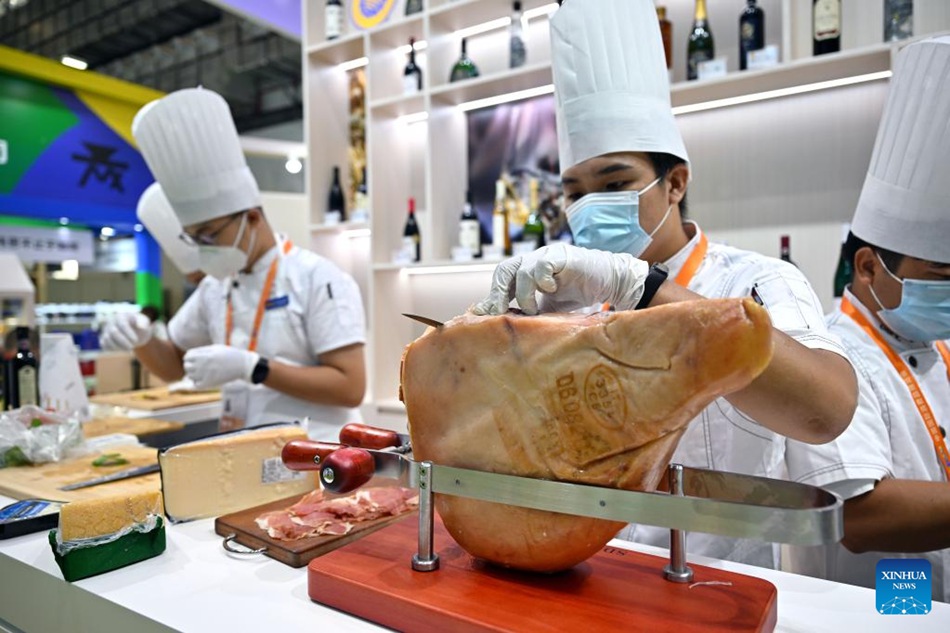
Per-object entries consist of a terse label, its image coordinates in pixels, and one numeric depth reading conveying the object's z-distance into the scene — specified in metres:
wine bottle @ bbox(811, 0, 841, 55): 2.72
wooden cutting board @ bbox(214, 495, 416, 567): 1.19
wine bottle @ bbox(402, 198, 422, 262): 3.97
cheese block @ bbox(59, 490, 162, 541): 1.17
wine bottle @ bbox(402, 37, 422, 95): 3.90
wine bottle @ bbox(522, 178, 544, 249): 3.53
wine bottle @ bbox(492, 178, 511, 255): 3.72
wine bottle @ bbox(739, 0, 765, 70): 2.91
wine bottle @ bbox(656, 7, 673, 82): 3.12
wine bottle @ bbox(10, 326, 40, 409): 2.55
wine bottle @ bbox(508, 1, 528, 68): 3.57
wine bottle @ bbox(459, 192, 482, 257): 3.71
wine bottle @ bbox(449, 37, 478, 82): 3.80
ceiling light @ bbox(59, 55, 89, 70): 7.18
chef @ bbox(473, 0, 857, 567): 1.47
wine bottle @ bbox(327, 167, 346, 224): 4.41
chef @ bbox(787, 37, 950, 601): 1.39
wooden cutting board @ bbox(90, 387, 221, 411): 3.64
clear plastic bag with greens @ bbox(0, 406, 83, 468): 1.96
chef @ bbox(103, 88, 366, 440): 2.60
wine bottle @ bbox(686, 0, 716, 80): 3.06
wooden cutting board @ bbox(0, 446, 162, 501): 1.68
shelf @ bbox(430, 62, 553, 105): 3.42
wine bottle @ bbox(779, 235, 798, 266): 2.92
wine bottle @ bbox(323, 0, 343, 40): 4.26
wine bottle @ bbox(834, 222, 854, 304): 2.82
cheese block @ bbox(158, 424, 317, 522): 1.42
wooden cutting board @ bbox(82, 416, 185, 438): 2.83
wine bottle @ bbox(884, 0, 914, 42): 2.65
